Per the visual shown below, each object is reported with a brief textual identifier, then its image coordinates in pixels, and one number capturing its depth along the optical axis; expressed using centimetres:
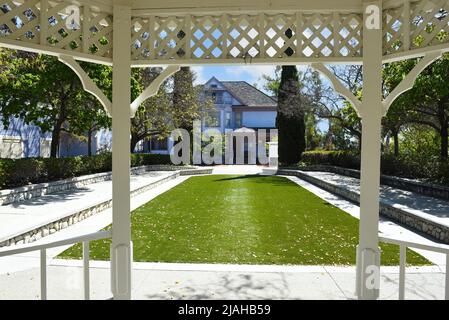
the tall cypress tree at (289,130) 2438
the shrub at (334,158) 1869
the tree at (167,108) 2056
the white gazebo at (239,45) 334
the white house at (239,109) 3825
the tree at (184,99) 2177
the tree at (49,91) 1076
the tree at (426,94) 1045
